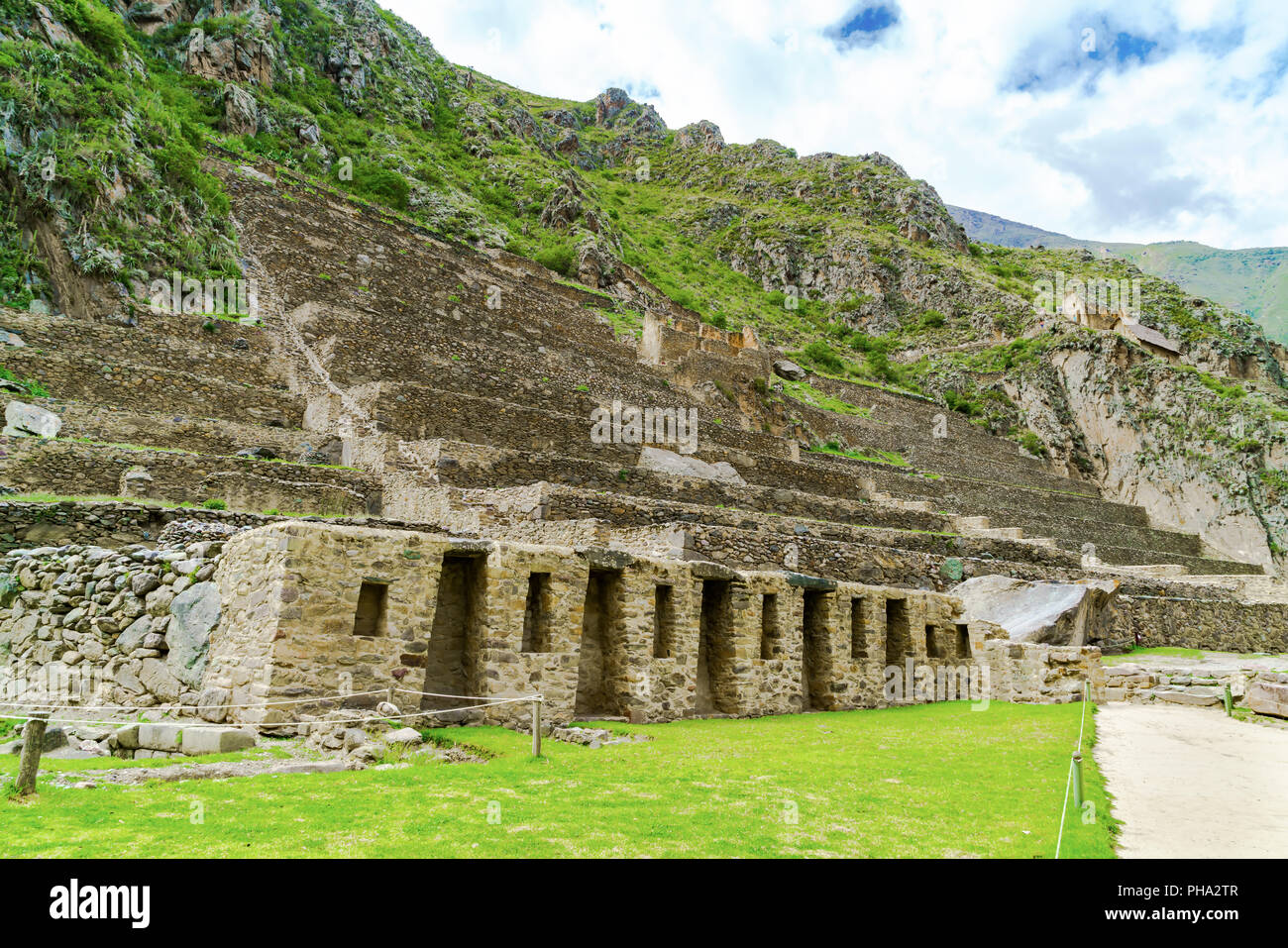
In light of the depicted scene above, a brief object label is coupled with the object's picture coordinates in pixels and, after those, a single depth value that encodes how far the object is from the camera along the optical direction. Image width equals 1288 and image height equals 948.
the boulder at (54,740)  6.50
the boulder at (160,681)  8.35
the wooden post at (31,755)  5.07
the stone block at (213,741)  6.82
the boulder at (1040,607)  15.74
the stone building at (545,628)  7.97
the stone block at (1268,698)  10.95
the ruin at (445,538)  8.45
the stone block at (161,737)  6.91
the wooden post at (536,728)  7.46
